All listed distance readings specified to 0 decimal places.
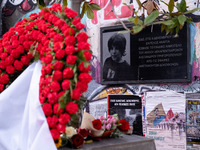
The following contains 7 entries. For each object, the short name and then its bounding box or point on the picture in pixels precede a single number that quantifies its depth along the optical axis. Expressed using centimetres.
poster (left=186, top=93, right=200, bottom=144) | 405
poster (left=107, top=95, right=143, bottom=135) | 455
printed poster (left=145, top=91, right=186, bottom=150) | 416
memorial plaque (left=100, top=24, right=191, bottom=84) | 423
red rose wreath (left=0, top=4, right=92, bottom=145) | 168
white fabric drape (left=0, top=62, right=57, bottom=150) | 171
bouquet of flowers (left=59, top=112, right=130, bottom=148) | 205
